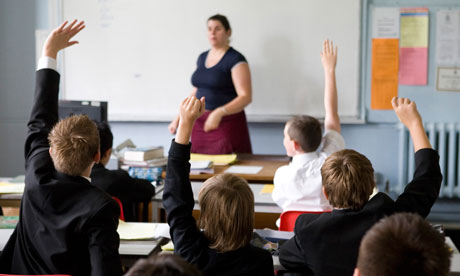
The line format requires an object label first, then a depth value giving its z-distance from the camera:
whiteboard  4.57
